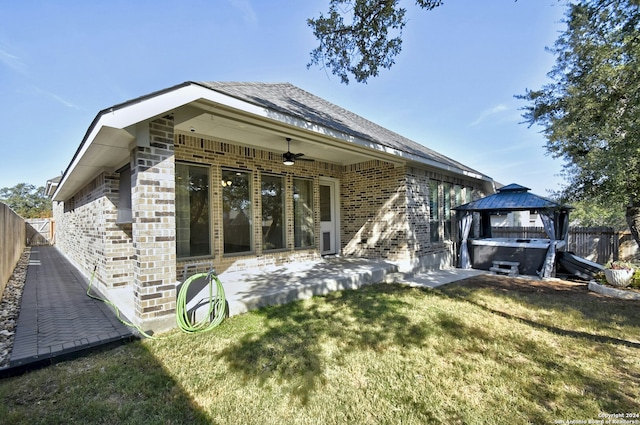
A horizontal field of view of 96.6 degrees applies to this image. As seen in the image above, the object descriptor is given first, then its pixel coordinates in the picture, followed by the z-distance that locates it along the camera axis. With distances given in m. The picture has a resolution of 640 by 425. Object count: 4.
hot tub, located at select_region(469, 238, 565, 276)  7.86
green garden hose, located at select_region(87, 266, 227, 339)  3.65
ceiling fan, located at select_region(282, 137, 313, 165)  6.44
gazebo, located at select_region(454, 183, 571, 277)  7.71
